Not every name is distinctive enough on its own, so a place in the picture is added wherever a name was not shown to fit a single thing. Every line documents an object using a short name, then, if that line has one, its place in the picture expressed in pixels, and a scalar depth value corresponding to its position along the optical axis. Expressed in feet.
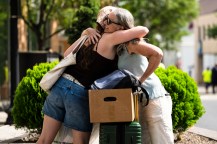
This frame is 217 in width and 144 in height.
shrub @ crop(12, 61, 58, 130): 44.83
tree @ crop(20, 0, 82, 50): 120.94
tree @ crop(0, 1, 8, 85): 101.63
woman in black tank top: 28.05
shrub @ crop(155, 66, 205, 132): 43.98
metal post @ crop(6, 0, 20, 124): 66.45
